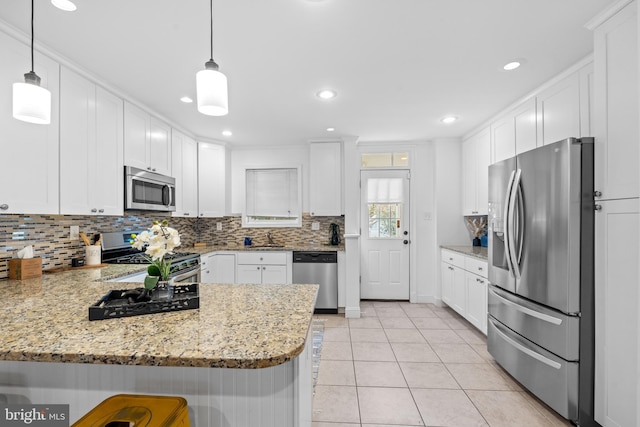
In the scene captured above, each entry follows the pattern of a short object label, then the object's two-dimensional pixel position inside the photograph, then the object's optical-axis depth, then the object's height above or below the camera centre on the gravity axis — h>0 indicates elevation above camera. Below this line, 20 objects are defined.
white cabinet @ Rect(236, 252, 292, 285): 4.07 -0.74
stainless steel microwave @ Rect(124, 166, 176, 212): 2.69 +0.23
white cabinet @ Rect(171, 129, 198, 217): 3.61 +0.53
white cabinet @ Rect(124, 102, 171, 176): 2.74 +0.74
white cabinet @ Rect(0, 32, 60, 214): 1.70 +0.41
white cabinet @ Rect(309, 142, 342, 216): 4.21 +0.51
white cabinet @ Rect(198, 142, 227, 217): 4.12 +0.48
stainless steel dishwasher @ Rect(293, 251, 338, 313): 4.04 -0.80
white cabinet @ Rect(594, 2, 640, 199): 1.54 +0.60
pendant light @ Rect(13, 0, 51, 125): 1.20 +0.47
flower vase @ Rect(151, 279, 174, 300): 1.34 -0.36
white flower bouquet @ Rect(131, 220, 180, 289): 1.27 -0.14
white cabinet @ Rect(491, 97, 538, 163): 2.68 +0.82
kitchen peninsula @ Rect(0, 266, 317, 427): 0.87 -0.42
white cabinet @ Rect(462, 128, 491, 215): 3.51 +0.54
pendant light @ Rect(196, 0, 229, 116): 1.20 +0.51
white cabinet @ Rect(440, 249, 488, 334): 3.07 -0.85
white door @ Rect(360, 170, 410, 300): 4.59 -0.32
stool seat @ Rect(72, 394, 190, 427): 0.83 -0.58
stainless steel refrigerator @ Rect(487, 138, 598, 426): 1.78 -0.41
